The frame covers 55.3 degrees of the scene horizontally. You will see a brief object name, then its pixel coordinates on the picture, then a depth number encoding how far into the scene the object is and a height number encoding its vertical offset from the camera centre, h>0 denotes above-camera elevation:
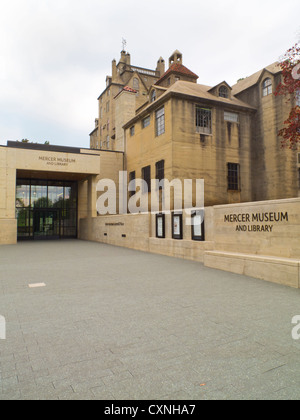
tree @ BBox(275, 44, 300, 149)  14.08 +7.22
